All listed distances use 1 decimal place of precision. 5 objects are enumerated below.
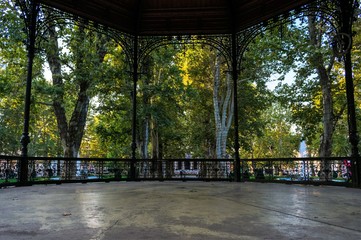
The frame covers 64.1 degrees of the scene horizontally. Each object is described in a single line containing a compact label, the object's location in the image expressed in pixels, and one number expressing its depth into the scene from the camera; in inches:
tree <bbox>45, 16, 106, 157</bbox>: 592.4
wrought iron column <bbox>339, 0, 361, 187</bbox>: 301.3
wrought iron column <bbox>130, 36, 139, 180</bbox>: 421.6
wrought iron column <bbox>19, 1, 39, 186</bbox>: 327.9
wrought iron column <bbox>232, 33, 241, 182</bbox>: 407.8
